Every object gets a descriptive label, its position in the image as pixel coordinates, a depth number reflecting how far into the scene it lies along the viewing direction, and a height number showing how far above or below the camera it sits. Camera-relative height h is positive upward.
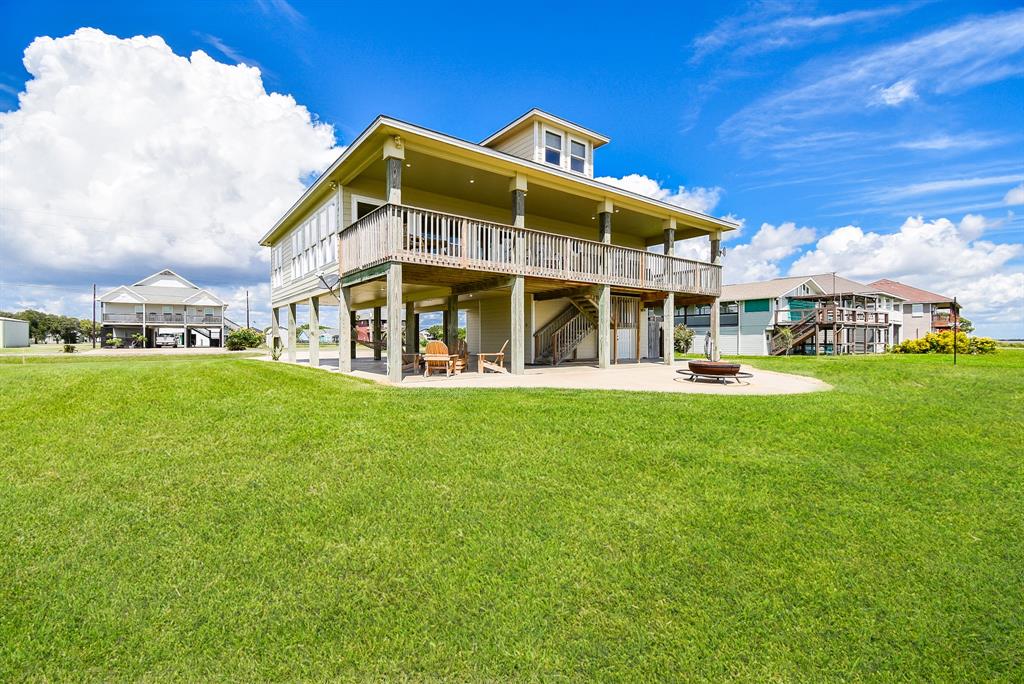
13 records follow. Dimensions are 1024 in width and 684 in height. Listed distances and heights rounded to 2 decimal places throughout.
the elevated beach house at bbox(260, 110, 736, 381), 10.34 +2.50
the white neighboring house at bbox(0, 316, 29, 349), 36.62 +0.16
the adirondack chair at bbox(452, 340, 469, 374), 11.55 -0.66
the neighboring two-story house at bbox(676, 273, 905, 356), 29.48 +1.05
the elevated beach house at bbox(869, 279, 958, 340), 42.78 +2.26
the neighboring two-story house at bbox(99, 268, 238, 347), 43.91 +2.21
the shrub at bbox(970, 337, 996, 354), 25.16 -0.79
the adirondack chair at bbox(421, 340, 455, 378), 11.04 -0.61
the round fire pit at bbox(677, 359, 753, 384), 10.15 -0.87
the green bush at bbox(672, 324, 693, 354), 29.83 -0.42
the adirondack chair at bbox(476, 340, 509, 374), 11.69 -0.88
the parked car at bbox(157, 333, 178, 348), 44.19 -0.66
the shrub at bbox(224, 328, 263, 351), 33.53 -0.37
